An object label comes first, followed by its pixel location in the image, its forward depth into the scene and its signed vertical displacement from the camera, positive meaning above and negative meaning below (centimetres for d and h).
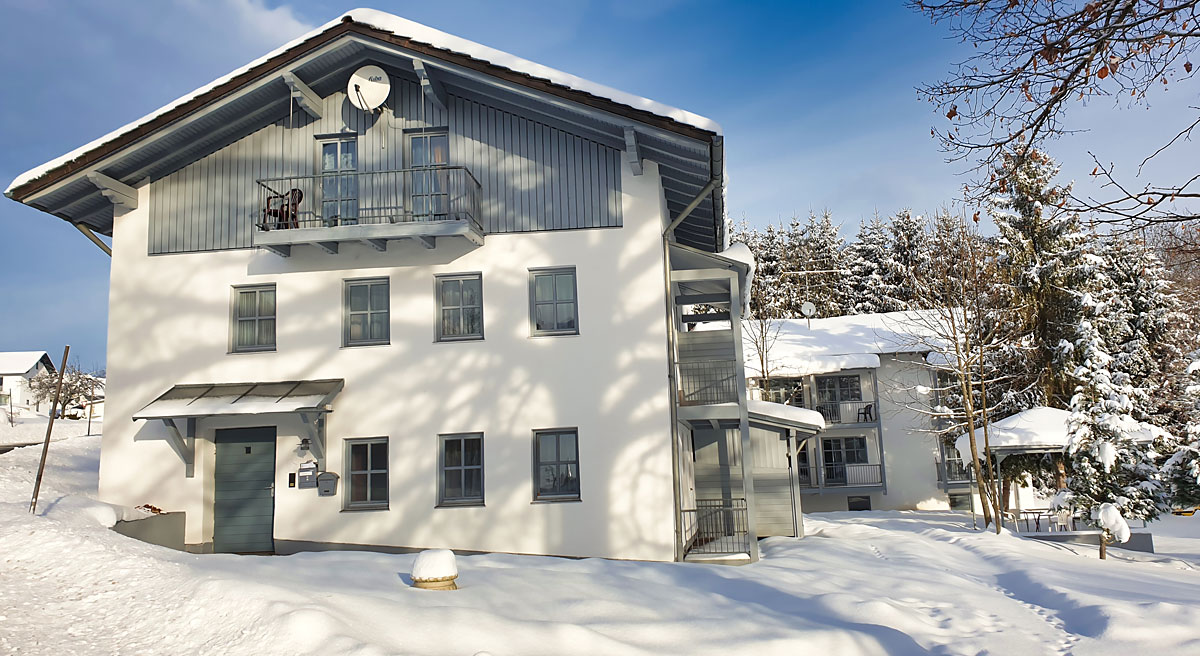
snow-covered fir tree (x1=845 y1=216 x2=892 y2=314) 4747 +1052
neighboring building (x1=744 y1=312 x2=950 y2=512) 3081 +56
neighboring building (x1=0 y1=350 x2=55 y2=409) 7234 +887
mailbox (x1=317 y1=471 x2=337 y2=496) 1440 -44
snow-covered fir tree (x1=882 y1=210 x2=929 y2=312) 4547 +1077
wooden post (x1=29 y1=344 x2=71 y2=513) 975 +6
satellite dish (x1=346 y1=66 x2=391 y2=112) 1488 +686
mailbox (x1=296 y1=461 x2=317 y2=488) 1444 -30
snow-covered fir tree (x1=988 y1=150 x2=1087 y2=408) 2962 +595
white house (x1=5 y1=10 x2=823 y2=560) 1416 +288
